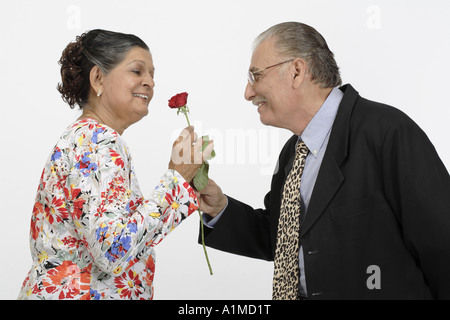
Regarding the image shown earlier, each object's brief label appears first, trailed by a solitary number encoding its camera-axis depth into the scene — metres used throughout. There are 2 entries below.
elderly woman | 2.06
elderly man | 2.27
